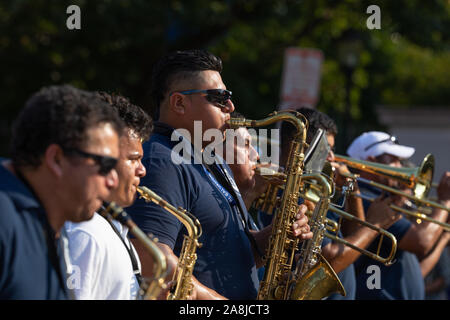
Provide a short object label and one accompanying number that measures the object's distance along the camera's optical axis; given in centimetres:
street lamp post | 1144
